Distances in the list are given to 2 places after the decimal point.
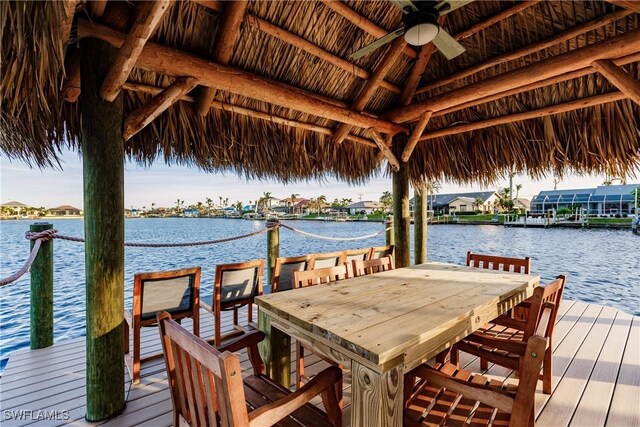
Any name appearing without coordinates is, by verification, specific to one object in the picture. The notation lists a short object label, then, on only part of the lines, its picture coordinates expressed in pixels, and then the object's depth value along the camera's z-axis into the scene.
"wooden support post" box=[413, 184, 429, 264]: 4.25
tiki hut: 1.57
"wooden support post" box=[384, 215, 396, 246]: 4.67
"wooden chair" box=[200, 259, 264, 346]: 2.27
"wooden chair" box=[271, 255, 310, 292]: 2.42
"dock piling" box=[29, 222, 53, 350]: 2.23
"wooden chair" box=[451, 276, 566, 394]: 1.32
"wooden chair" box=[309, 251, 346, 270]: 2.57
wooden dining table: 1.00
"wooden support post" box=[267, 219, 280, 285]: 3.42
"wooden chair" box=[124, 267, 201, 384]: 1.89
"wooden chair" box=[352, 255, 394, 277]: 2.25
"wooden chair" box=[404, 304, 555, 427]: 0.86
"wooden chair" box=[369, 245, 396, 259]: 3.13
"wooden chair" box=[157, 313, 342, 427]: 0.76
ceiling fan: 1.77
